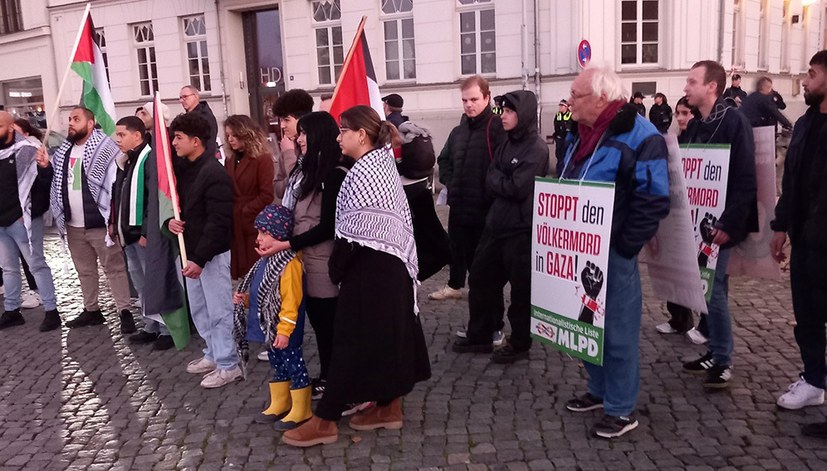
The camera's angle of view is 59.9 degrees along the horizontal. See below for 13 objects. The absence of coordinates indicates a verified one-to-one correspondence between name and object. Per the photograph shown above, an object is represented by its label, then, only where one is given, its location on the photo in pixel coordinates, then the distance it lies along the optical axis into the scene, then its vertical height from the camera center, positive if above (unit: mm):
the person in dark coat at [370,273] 3746 -806
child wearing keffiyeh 3980 -1094
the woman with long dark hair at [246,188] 5438 -476
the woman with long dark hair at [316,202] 3949 -447
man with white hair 3555 -407
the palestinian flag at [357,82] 5082 +270
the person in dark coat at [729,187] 4281 -499
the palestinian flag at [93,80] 6301 +451
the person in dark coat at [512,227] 4734 -763
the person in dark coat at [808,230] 3742 -704
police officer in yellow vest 14233 -231
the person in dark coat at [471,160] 5465 -352
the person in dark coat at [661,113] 13797 -138
